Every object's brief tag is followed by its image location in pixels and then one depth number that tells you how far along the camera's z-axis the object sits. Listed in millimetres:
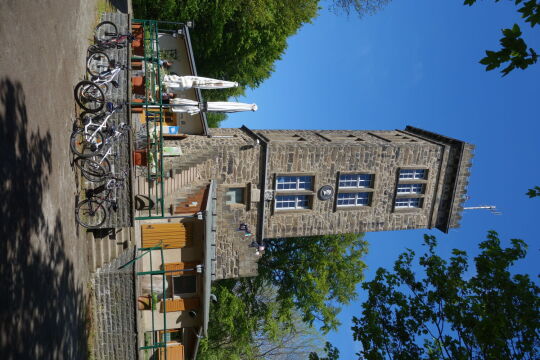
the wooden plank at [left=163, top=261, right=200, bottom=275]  16125
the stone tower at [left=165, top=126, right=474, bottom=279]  16984
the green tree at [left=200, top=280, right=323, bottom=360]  23580
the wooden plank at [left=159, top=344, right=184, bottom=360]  17938
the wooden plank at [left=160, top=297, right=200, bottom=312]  16797
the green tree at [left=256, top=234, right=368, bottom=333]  24203
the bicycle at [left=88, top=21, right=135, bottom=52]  13938
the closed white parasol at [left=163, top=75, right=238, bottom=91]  17188
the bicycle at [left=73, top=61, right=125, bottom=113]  11852
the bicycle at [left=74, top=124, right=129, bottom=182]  11869
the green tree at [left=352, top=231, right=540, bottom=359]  9836
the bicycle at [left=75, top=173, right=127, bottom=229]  12016
